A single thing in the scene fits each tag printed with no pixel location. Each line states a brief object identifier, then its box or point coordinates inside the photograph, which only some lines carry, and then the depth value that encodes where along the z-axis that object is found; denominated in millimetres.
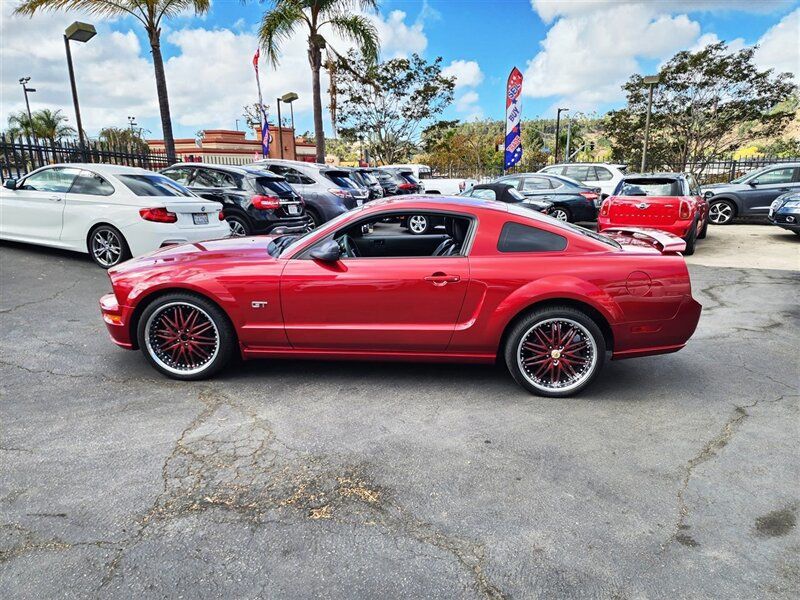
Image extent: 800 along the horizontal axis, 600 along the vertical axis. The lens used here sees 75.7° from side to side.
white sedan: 7246
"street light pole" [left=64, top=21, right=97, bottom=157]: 12934
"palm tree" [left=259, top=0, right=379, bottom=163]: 17078
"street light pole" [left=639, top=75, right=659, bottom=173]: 18828
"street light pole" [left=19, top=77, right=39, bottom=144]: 36031
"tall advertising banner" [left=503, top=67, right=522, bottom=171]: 18719
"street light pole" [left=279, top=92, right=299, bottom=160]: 23781
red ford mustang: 3688
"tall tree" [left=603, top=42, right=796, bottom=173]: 21688
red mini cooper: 9391
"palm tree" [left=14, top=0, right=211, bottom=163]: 12859
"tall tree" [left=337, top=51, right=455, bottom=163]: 28672
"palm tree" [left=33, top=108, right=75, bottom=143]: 44531
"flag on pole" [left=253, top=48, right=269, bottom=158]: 22594
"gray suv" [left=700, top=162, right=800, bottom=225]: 13531
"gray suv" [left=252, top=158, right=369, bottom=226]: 11562
